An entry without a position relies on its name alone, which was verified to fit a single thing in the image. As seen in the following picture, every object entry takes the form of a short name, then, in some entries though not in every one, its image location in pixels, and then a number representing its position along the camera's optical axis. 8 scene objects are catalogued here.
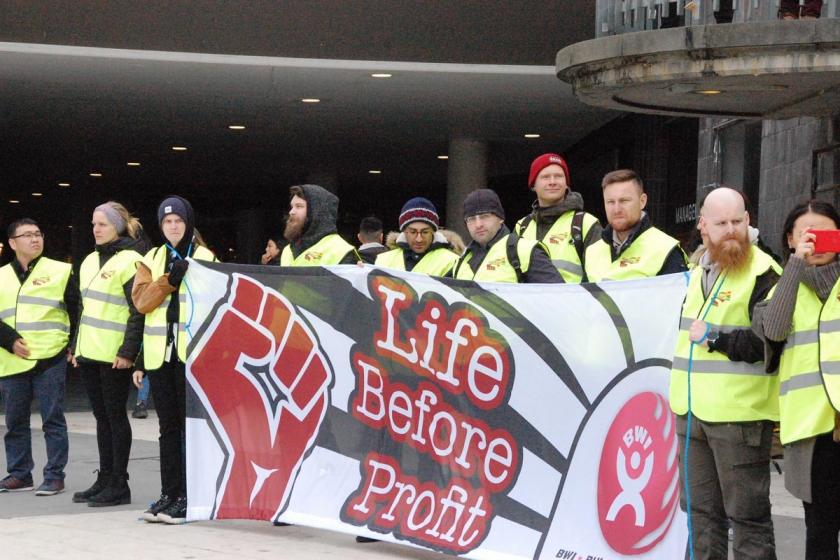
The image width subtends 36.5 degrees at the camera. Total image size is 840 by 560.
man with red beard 5.23
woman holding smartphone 4.95
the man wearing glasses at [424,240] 8.22
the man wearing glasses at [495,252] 6.91
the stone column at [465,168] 22.73
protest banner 5.91
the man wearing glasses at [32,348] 9.13
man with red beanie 7.20
